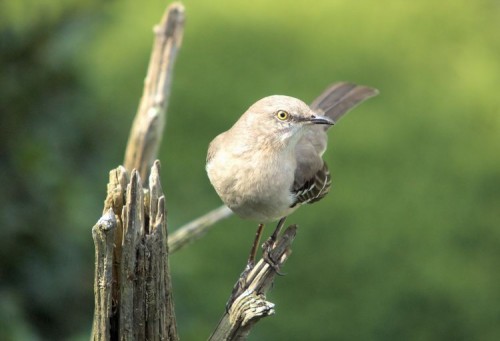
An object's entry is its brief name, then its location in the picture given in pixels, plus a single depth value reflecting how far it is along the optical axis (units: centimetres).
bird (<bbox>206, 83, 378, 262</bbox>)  695
